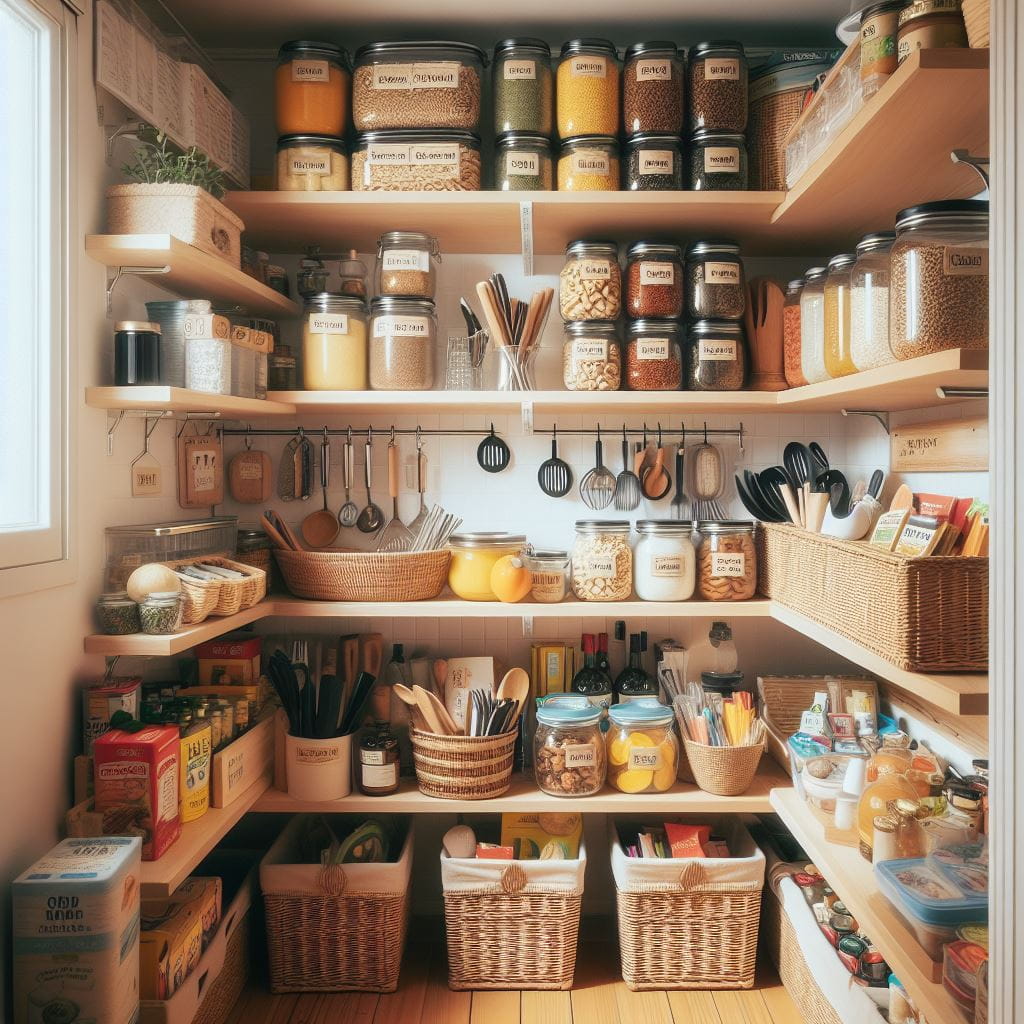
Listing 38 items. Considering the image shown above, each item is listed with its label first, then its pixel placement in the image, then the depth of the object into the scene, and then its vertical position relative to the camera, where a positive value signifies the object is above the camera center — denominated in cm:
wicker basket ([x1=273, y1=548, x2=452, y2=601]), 217 -18
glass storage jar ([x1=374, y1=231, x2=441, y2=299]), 220 +61
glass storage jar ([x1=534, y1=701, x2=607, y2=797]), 211 -62
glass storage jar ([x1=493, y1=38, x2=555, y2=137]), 214 +104
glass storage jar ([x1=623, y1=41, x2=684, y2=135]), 213 +102
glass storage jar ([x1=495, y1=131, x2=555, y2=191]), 214 +84
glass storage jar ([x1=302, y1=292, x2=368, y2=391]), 218 +41
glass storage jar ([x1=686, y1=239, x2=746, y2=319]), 216 +55
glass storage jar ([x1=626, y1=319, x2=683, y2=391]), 215 +36
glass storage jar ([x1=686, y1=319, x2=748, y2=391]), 216 +36
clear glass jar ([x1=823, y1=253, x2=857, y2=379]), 174 +37
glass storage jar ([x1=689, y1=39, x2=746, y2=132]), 213 +102
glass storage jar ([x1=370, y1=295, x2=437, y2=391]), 217 +40
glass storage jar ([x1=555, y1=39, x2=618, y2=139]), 212 +102
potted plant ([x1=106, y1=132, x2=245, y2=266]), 178 +63
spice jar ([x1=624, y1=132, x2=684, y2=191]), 213 +83
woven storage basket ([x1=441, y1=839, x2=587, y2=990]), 211 -104
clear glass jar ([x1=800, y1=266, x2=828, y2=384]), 188 +39
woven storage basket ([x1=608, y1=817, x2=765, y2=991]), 212 -105
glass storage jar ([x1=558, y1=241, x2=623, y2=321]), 216 +55
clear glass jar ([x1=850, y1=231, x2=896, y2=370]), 156 +36
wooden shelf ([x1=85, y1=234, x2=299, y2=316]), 171 +52
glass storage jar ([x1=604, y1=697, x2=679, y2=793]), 214 -62
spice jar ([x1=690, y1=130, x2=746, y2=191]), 213 +83
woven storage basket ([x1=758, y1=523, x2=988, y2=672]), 137 -18
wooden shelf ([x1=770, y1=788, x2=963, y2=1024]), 125 -71
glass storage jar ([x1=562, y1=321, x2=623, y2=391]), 216 +36
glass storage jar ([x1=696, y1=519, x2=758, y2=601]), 221 -16
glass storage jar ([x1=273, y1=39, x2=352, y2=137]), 215 +104
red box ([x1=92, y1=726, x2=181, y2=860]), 160 -53
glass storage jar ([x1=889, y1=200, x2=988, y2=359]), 131 +34
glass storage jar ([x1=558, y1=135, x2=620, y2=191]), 213 +83
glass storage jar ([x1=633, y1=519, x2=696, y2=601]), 219 -15
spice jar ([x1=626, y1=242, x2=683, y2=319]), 216 +55
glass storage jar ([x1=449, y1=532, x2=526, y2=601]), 221 -15
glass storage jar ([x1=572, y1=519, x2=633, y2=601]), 219 -16
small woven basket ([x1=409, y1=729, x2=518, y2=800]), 213 -66
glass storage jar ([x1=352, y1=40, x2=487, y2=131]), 212 +103
